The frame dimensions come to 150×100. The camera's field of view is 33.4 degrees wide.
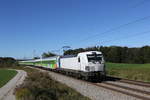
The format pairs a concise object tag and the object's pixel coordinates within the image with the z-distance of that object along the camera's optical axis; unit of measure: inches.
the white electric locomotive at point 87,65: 964.0
